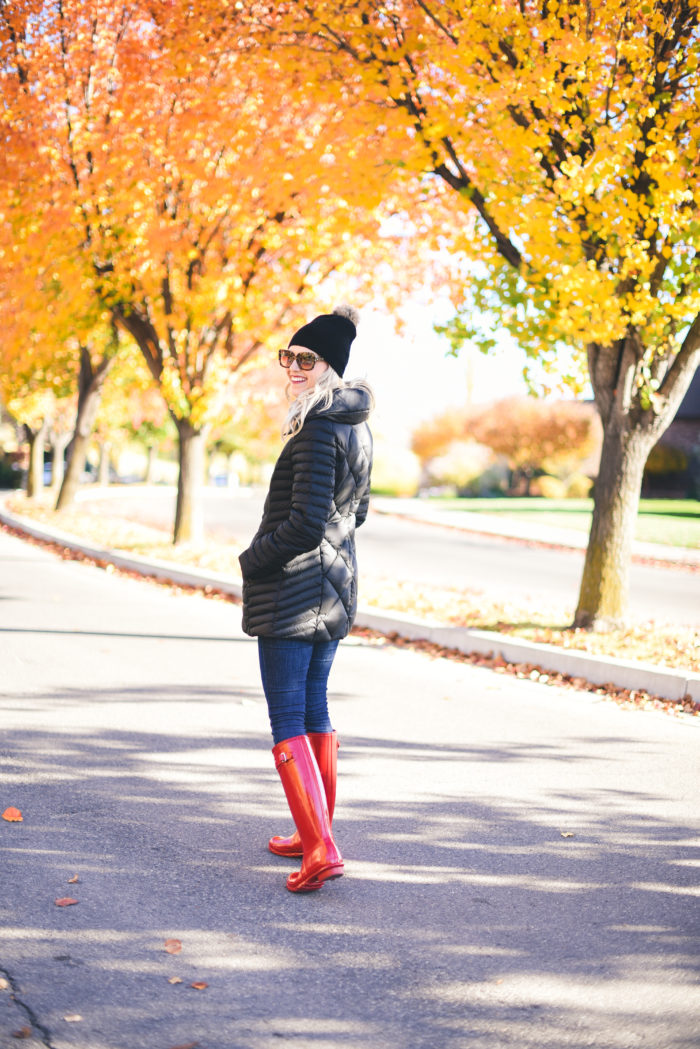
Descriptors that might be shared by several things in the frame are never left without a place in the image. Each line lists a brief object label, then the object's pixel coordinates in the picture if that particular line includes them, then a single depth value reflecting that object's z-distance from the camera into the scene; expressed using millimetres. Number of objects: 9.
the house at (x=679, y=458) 39000
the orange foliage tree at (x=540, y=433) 43000
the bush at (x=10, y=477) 51312
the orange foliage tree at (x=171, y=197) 11555
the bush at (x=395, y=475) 46156
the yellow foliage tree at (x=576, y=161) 7414
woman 3590
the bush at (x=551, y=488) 42906
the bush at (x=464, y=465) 47344
